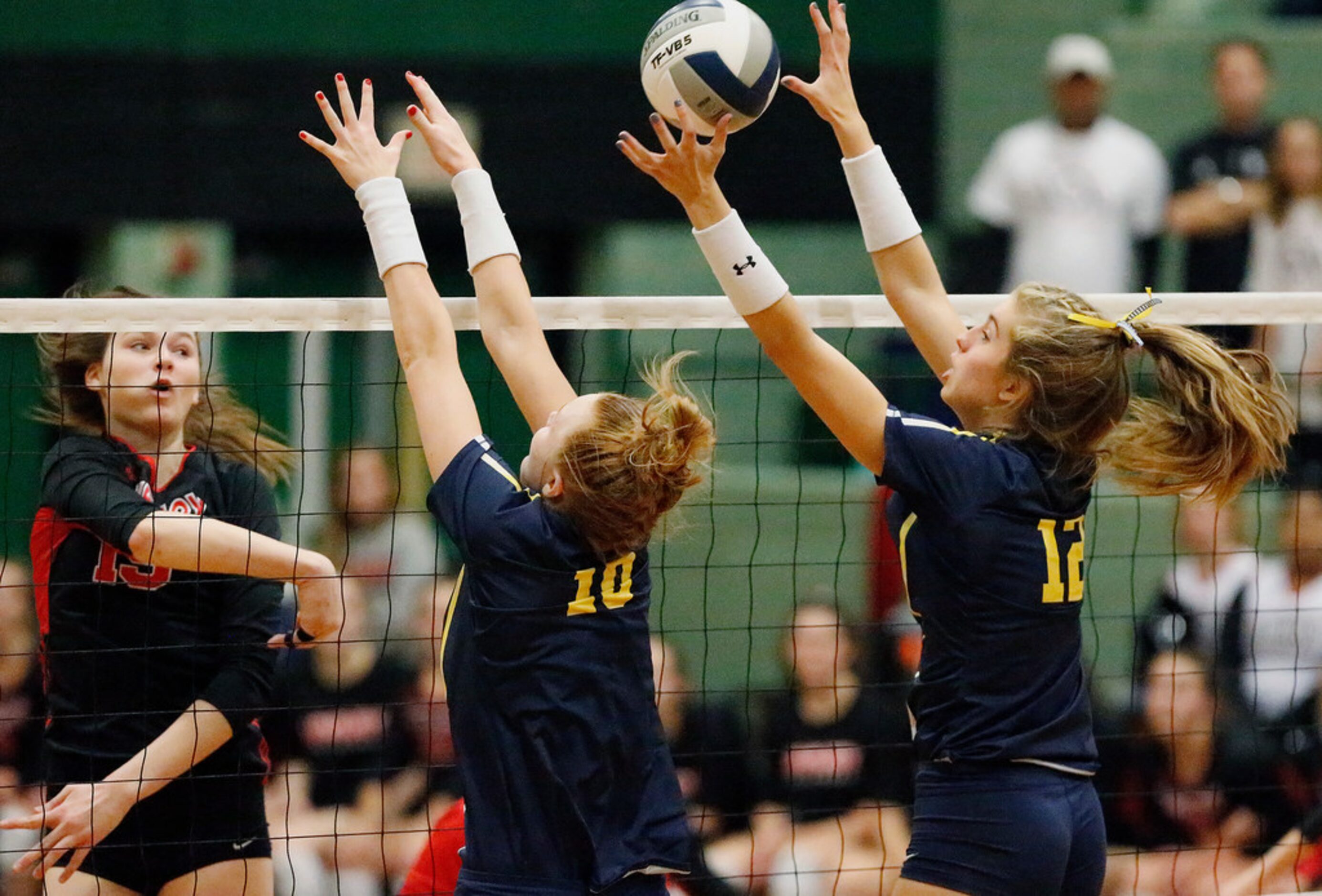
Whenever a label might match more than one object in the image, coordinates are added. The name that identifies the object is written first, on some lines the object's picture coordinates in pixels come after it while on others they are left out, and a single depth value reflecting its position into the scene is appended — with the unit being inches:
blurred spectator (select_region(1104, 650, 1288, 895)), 471.5
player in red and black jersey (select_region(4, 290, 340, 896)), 313.0
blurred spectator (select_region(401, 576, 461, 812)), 488.4
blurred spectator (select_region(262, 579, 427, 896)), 468.8
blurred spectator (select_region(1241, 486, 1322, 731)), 508.4
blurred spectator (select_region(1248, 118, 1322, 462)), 658.2
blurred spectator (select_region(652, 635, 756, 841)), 495.2
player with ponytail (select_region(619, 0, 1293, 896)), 272.8
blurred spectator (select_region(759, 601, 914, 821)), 477.4
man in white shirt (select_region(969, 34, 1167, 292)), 649.0
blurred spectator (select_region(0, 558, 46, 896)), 453.1
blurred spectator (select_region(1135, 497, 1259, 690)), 519.5
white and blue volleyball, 314.5
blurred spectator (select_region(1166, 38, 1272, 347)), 661.9
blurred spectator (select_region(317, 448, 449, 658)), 594.5
